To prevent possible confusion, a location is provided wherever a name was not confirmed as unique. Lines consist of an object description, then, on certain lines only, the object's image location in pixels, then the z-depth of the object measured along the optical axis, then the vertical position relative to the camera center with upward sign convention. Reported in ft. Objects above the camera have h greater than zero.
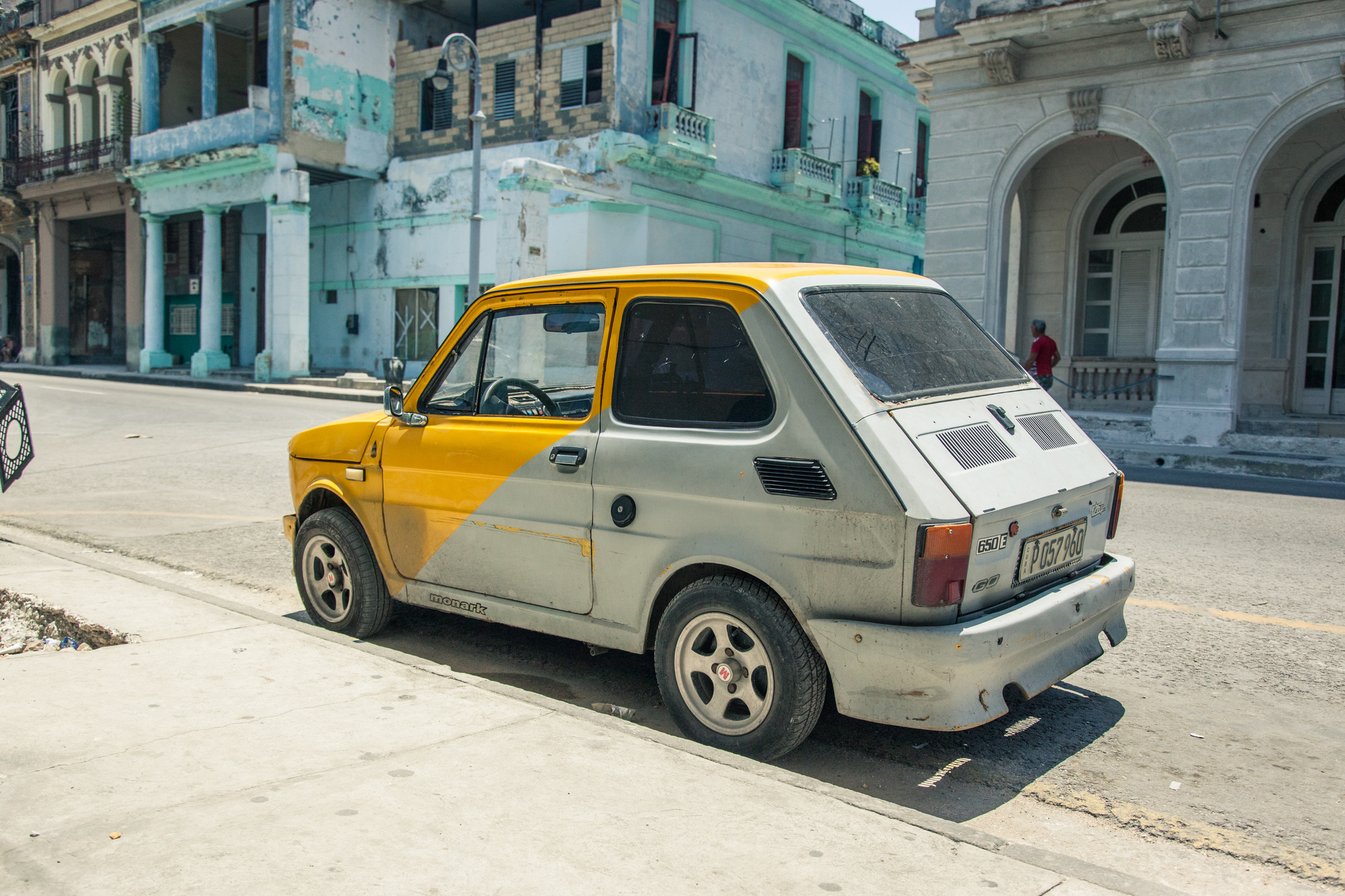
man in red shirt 50.57 +1.64
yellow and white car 10.73 -1.33
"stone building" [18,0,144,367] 107.96 +18.00
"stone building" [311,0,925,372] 78.74 +18.51
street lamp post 60.49 +16.88
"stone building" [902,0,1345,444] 48.06 +10.55
